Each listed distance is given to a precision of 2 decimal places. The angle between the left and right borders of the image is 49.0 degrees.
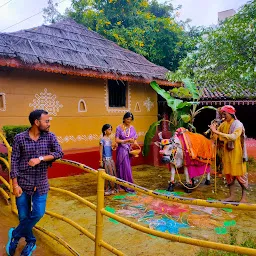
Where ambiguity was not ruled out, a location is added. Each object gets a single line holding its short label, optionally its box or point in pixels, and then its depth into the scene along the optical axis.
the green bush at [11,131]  5.69
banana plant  7.56
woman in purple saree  5.98
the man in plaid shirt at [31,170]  2.78
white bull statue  6.10
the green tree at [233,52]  5.24
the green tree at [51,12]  18.49
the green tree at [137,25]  14.01
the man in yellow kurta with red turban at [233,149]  5.14
